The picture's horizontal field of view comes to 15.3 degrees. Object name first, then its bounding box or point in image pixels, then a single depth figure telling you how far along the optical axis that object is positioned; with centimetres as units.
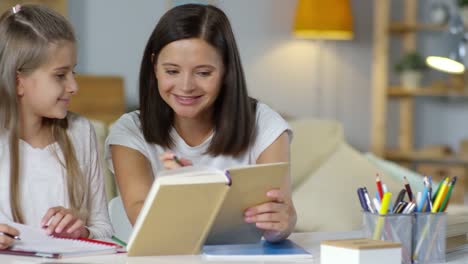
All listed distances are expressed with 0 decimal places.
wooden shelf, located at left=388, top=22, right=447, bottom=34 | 869
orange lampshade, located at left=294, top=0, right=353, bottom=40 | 789
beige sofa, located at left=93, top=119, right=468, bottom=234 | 549
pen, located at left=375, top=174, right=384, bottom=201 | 362
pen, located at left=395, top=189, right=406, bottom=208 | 363
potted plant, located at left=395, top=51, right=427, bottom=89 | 856
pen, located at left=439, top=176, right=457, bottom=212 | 361
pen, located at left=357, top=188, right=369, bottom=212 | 361
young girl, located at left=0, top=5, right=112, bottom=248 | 397
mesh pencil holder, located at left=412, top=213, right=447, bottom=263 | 358
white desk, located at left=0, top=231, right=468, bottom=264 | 350
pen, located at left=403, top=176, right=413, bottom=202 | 366
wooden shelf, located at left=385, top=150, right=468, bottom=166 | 844
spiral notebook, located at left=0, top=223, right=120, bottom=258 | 355
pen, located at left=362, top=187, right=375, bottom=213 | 361
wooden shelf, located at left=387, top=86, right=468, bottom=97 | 849
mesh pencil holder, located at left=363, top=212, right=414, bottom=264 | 356
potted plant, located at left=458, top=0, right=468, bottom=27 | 833
